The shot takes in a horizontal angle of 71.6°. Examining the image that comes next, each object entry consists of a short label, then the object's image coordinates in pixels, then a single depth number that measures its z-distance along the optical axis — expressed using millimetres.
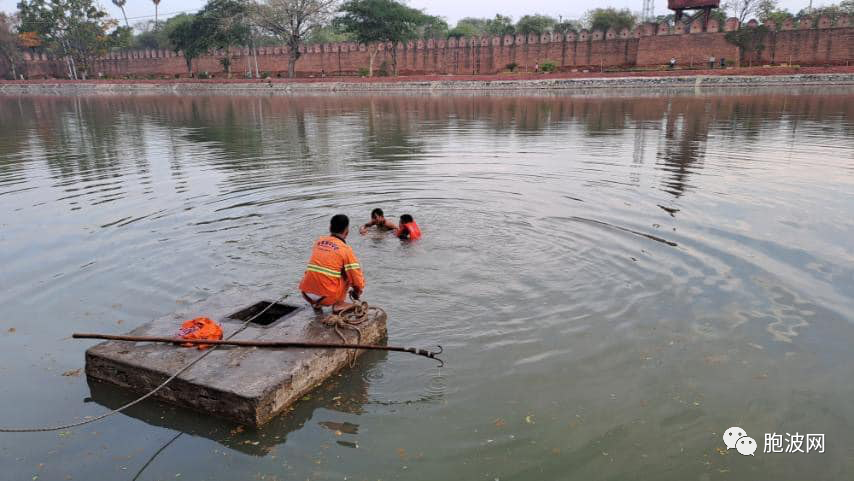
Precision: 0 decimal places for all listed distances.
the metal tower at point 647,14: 77688
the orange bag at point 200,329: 5227
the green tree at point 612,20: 62906
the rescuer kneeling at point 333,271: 5680
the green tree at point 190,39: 69781
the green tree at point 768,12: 60250
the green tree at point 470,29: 89750
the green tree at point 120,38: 77812
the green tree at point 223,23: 67812
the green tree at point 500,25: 78062
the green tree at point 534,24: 73125
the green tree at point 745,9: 64125
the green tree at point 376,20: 62688
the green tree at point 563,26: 70500
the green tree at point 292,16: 61562
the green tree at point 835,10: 52250
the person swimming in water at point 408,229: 8758
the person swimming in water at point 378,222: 9125
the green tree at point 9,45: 75438
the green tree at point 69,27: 73500
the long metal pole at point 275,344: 5008
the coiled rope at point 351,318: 5477
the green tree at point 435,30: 84375
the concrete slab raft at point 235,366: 4539
